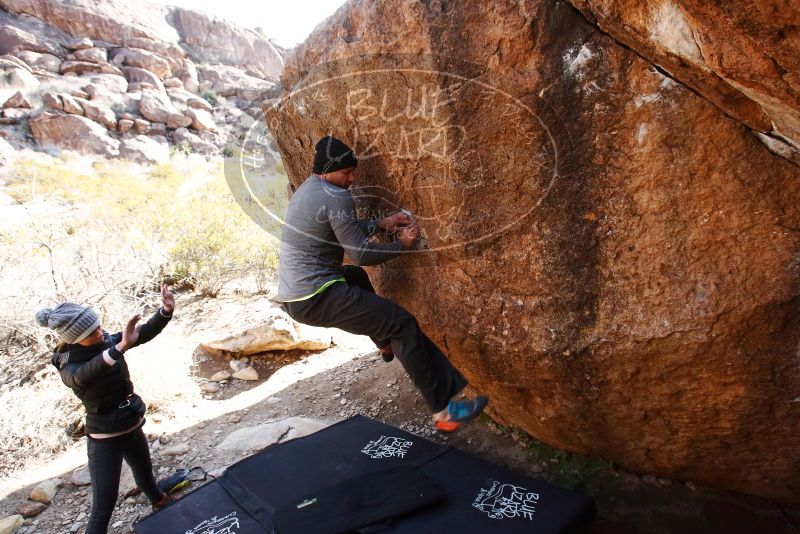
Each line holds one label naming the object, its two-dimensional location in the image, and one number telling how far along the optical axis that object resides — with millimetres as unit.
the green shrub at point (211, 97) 25156
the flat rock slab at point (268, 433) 3531
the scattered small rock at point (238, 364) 4805
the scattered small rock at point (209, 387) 4523
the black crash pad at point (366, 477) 2219
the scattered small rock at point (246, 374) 4656
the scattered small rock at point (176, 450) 3535
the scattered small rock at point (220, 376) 4680
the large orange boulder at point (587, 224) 1885
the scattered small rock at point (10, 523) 2889
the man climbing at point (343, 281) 2414
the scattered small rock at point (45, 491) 3107
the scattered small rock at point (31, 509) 3008
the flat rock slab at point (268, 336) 4867
